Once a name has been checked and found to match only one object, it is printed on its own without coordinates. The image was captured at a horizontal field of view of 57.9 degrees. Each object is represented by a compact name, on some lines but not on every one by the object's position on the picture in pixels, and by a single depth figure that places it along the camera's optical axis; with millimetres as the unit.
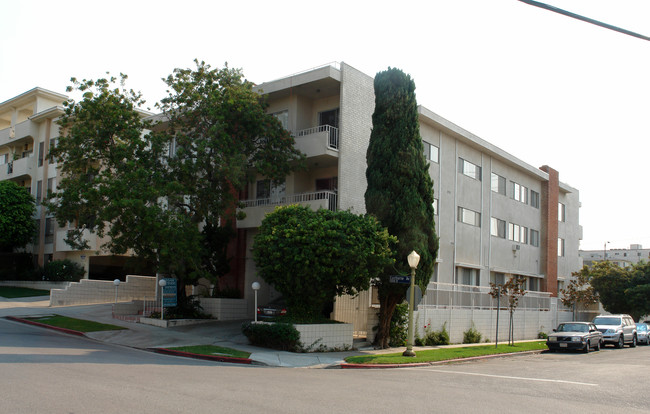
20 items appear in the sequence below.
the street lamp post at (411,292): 18578
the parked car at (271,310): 20141
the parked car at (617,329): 29328
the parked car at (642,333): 32781
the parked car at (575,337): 25438
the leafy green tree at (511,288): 25009
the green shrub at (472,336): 26562
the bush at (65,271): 37812
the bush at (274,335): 18625
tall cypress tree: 20484
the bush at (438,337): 24002
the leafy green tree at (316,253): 18359
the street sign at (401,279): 19667
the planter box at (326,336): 18875
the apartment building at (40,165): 40250
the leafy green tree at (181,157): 21844
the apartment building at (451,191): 24422
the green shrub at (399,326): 21859
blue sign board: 23750
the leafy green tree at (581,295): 37062
